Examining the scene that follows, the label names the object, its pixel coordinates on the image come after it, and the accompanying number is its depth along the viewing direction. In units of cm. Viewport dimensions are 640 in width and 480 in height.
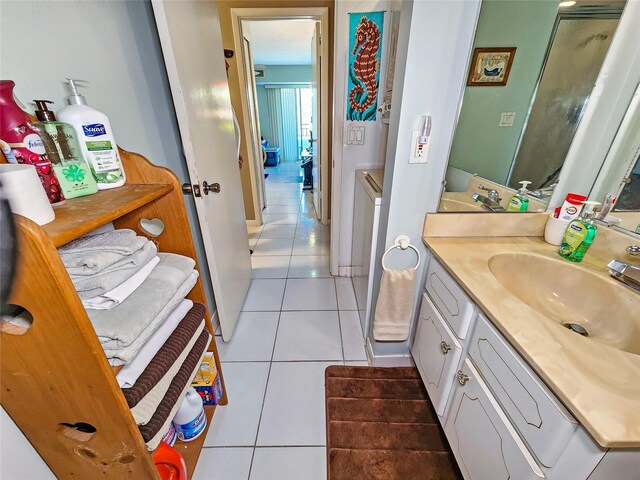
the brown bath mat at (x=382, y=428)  106
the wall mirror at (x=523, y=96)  93
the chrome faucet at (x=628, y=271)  75
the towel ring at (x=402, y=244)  115
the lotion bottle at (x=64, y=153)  60
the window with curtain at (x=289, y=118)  692
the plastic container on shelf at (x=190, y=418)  109
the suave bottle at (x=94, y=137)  67
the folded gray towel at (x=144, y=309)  58
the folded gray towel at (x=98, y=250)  58
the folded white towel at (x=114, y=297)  60
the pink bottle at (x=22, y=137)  53
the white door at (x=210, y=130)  103
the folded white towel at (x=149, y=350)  62
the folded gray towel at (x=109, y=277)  58
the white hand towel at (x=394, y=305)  118
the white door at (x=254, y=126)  273
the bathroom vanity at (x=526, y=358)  50
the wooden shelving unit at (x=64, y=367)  45
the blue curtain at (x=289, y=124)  698
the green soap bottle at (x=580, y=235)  89
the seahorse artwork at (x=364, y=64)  161
